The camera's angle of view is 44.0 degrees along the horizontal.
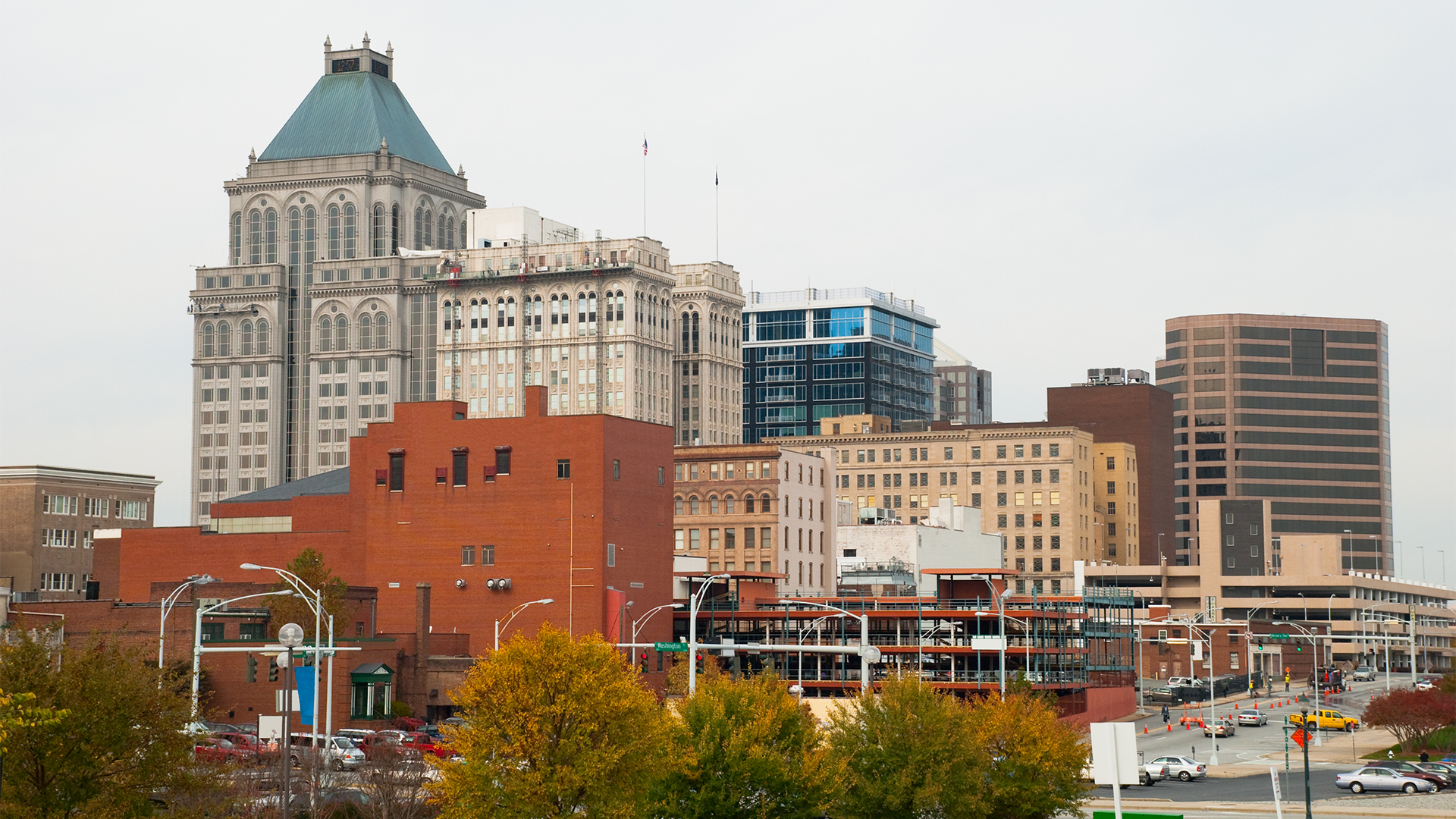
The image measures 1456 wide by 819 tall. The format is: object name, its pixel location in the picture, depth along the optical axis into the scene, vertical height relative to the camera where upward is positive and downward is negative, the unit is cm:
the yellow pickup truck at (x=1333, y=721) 13225 -1377
